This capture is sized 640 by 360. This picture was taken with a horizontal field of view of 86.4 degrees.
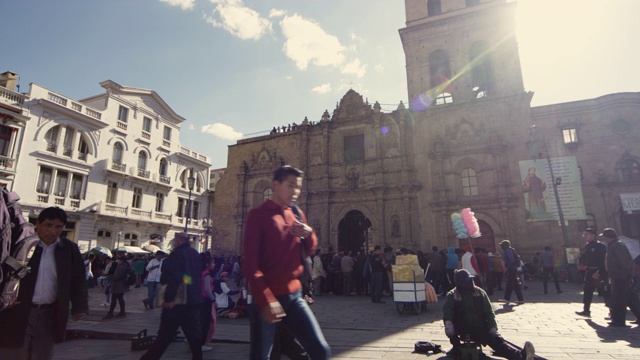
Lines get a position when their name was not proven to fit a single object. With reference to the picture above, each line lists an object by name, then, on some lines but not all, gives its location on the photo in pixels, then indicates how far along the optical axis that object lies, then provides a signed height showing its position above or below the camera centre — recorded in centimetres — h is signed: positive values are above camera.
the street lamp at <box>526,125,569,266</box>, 1396 +403
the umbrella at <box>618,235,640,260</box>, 1358 +8
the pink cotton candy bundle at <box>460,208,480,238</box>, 1149 +77
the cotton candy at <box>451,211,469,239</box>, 1223 +69
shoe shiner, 443 -93
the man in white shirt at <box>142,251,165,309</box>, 1003 -86
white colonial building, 2170 +601
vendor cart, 864 -102
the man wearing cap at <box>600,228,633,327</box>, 676 -57
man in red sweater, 231 -21
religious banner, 1834 +308
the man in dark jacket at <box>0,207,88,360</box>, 292 -46
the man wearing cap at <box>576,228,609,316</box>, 781 -43
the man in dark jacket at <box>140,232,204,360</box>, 391 -64
